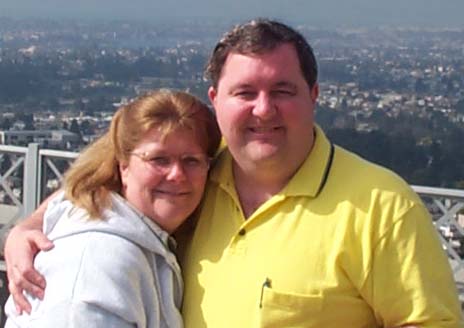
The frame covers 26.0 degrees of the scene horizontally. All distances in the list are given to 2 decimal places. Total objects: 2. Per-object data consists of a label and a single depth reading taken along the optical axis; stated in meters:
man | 2.20
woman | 2.26
